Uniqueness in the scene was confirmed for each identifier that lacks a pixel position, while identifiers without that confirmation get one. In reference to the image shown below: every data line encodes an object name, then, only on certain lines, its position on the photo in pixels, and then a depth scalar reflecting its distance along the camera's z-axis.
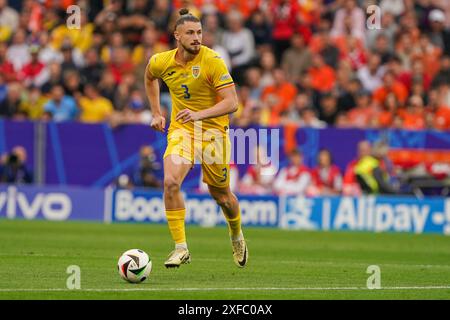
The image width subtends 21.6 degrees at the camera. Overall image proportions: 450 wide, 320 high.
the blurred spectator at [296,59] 26.45
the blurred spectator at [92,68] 26.59
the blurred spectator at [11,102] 25.95
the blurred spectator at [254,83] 25.92
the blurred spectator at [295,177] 24.17
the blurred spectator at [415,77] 25.77
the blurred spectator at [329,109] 25.48
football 11.92
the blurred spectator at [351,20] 26.47
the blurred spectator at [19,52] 27.33
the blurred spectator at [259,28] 27.08
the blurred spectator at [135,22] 27.19
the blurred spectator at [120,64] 26.52
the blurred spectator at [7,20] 28.25
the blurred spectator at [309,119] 24.65
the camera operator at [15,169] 24.73
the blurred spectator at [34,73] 26.75
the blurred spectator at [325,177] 24.16
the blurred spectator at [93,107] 25.86
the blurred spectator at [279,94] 25.42
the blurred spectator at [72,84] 26.11
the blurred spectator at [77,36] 26.98
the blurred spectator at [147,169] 24.61
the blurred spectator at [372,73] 25.97
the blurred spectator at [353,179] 23.94
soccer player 12.93
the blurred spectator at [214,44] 25.72
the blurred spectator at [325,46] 26.42
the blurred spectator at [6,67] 26.88
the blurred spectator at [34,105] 26.03
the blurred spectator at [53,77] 26.16
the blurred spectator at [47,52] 26.95
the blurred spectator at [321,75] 26.09
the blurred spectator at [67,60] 26.28
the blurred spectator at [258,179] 24.48
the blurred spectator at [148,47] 26.20
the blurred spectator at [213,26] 26.30
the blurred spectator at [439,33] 26.80
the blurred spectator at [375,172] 23.61
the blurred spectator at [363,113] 25.02
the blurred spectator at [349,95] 25.61
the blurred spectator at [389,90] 25.34
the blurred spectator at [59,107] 25.67
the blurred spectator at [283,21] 26.91
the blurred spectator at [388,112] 24.81
